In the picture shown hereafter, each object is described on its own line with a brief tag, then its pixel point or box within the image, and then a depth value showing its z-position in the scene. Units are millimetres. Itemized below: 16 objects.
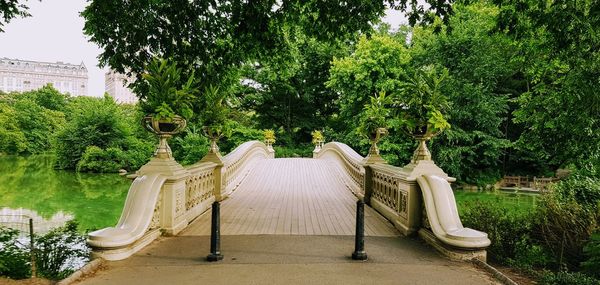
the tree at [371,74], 25594
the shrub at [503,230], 7062
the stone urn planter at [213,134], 9453
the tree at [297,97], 36969
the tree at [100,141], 30969
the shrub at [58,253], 6902
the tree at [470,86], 24344
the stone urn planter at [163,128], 6234
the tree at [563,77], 6449
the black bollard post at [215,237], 4852
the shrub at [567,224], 6734
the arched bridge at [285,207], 5131
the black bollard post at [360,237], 4984
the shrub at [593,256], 5262
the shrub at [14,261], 5908
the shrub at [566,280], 4406
